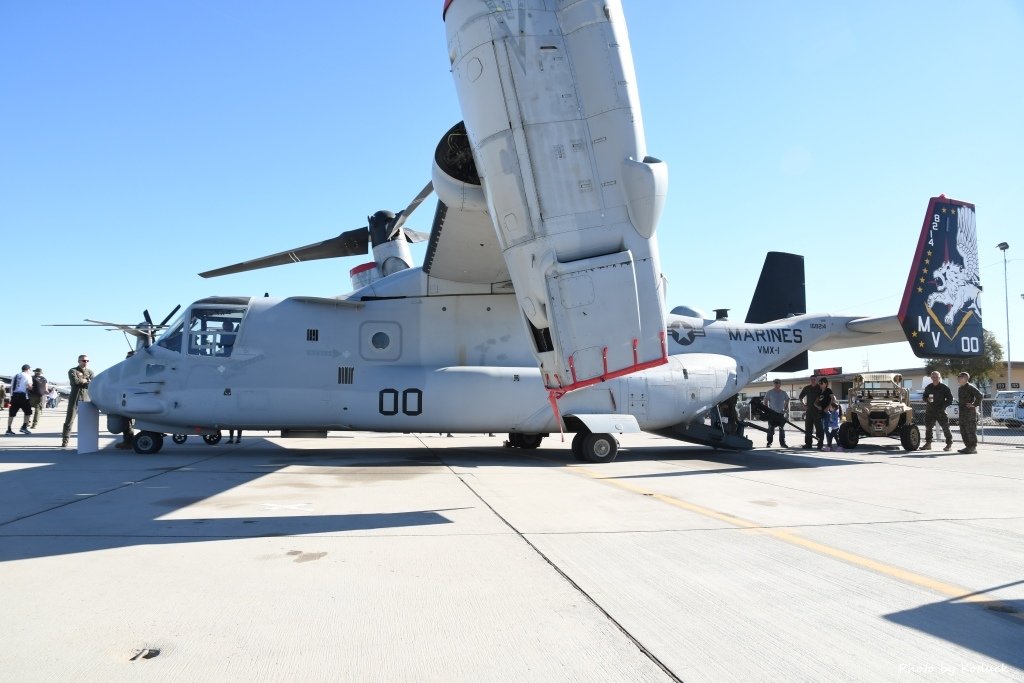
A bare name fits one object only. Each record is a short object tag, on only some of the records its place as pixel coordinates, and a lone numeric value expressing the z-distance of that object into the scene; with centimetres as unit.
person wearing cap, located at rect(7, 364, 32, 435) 1459
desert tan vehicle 1393
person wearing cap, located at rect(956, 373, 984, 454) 1195
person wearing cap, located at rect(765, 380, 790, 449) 1430
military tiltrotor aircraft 674
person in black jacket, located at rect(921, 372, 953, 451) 1234
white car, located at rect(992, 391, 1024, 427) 2467
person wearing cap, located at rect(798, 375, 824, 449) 1404
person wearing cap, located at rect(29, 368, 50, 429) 1501
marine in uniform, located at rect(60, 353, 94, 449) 1203
